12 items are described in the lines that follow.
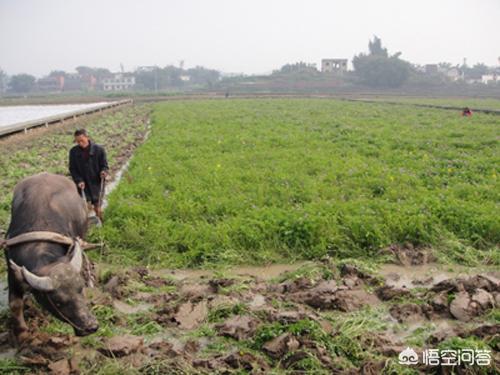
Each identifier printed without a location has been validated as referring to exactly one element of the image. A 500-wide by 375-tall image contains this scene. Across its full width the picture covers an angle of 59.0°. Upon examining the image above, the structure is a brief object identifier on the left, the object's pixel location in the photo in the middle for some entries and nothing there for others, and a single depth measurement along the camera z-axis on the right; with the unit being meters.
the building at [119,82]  140.75
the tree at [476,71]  127.12
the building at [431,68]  108.82
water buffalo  4.51
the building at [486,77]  106.84
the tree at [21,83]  122.75
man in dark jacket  8.13
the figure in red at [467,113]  26.90
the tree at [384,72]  81.50
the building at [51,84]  128.48
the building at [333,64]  120.25
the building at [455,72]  126.94
